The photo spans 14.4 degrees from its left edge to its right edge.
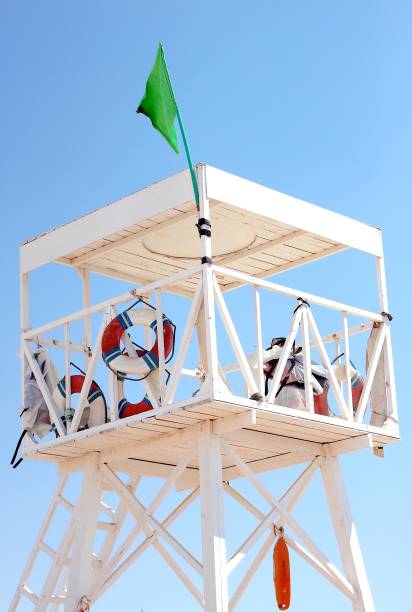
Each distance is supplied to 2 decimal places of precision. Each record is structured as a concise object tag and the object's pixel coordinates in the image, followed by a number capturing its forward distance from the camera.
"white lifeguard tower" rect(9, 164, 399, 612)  20.67
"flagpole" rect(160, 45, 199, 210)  20.67
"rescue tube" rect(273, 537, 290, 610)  22.06
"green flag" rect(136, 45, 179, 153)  21.66
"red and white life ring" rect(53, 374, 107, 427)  22.17
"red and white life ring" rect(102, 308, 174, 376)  21.20
